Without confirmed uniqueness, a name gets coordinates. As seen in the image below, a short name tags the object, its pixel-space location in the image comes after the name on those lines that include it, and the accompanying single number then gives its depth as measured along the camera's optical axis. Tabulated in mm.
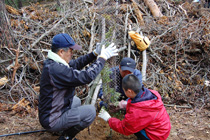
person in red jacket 2154
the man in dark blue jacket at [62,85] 1969
